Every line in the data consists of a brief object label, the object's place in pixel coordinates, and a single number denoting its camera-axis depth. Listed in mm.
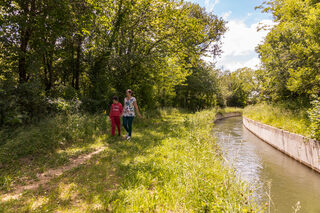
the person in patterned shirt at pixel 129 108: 8023
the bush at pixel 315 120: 6545
